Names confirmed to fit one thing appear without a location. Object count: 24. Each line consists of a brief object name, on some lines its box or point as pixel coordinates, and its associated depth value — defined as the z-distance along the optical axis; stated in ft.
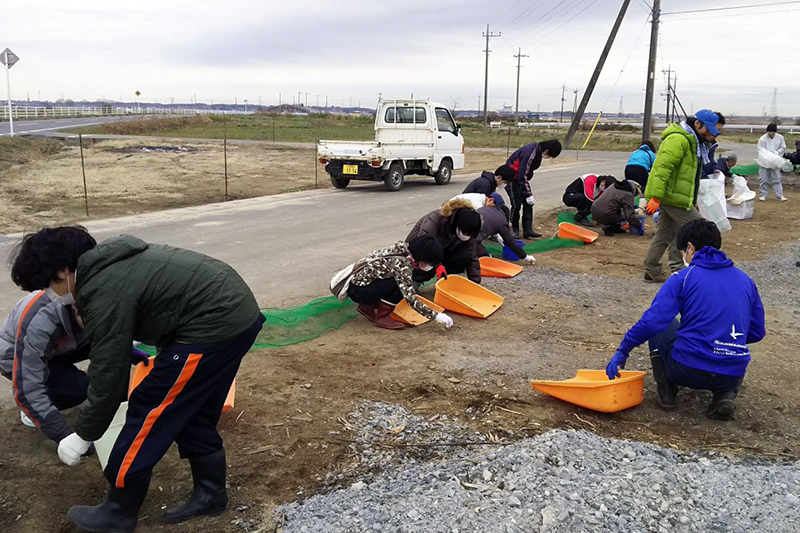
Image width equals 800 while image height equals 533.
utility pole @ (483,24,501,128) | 171.63
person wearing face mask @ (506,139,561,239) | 29.55
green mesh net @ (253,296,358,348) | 17.25
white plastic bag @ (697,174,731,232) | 29.89
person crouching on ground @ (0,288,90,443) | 10.67
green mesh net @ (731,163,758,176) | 61.83
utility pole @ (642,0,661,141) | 83.71
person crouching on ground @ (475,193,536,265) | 24.72
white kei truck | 50.01
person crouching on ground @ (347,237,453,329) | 17.43
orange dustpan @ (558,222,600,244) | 31.42
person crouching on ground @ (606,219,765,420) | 12.37
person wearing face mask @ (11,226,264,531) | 7.87
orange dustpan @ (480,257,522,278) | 24.20
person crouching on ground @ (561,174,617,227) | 35.65
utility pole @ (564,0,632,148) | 93.86
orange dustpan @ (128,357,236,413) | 10.72
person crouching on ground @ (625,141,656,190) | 36.03
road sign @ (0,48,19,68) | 84.53
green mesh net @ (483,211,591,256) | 27.68
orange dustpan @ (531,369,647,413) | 12.84
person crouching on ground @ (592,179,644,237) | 32.89
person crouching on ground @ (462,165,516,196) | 27.68
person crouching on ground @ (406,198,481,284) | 18.35
